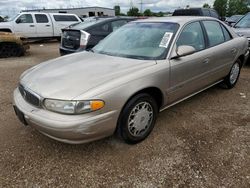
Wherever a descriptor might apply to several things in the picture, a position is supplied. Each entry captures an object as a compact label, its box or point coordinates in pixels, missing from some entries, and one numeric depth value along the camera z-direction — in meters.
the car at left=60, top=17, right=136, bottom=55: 6.23
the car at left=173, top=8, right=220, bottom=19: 12.12
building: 42.99
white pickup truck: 11.73
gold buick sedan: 2.29
